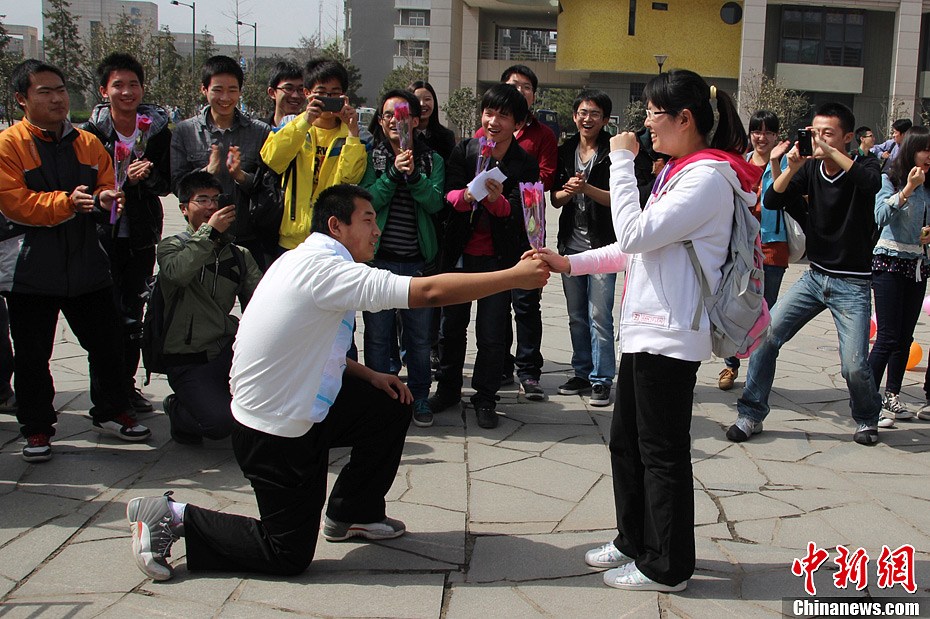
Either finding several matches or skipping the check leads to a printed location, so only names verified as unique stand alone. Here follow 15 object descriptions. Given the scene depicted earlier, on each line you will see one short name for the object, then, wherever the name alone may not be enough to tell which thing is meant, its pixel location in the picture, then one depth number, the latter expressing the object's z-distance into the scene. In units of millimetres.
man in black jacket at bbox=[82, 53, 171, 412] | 5195
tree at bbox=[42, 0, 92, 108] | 35781
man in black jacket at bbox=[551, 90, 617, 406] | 5895
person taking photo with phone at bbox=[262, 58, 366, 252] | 5141
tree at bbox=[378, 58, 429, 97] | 47312
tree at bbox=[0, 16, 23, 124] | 28094
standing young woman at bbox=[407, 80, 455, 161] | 5914
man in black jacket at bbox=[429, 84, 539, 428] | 5340
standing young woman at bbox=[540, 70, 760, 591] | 3113
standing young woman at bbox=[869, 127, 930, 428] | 5336
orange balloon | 7199
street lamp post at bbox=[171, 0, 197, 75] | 39425
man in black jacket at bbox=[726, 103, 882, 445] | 5020
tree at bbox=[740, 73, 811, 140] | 34031
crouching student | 4660
